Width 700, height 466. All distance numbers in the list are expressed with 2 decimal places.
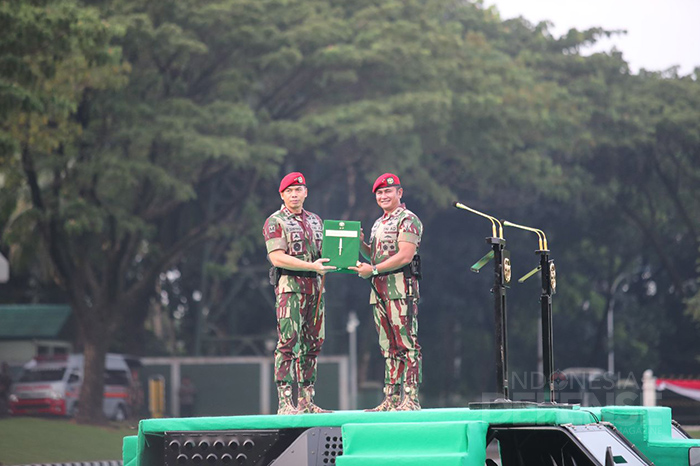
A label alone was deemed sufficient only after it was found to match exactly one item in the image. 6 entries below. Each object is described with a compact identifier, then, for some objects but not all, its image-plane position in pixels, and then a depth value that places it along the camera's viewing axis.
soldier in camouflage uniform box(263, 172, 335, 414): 17.81
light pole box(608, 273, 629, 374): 101.81
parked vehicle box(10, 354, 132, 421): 68.12
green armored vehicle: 13.34
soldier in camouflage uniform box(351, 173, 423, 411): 18.08
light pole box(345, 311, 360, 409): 88.56
